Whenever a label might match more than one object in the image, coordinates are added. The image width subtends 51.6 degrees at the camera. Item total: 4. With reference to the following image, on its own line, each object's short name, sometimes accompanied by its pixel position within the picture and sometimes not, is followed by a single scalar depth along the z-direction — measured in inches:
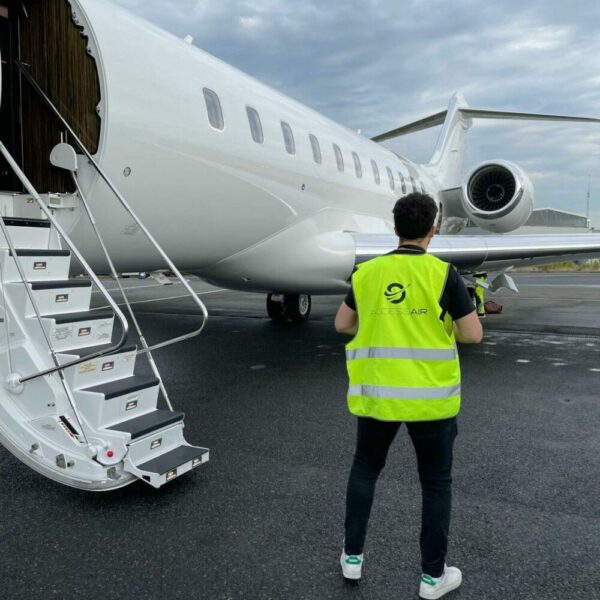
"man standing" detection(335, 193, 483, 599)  100.9
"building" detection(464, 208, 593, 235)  1458.9
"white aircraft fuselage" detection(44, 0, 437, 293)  191.9
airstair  140.2
